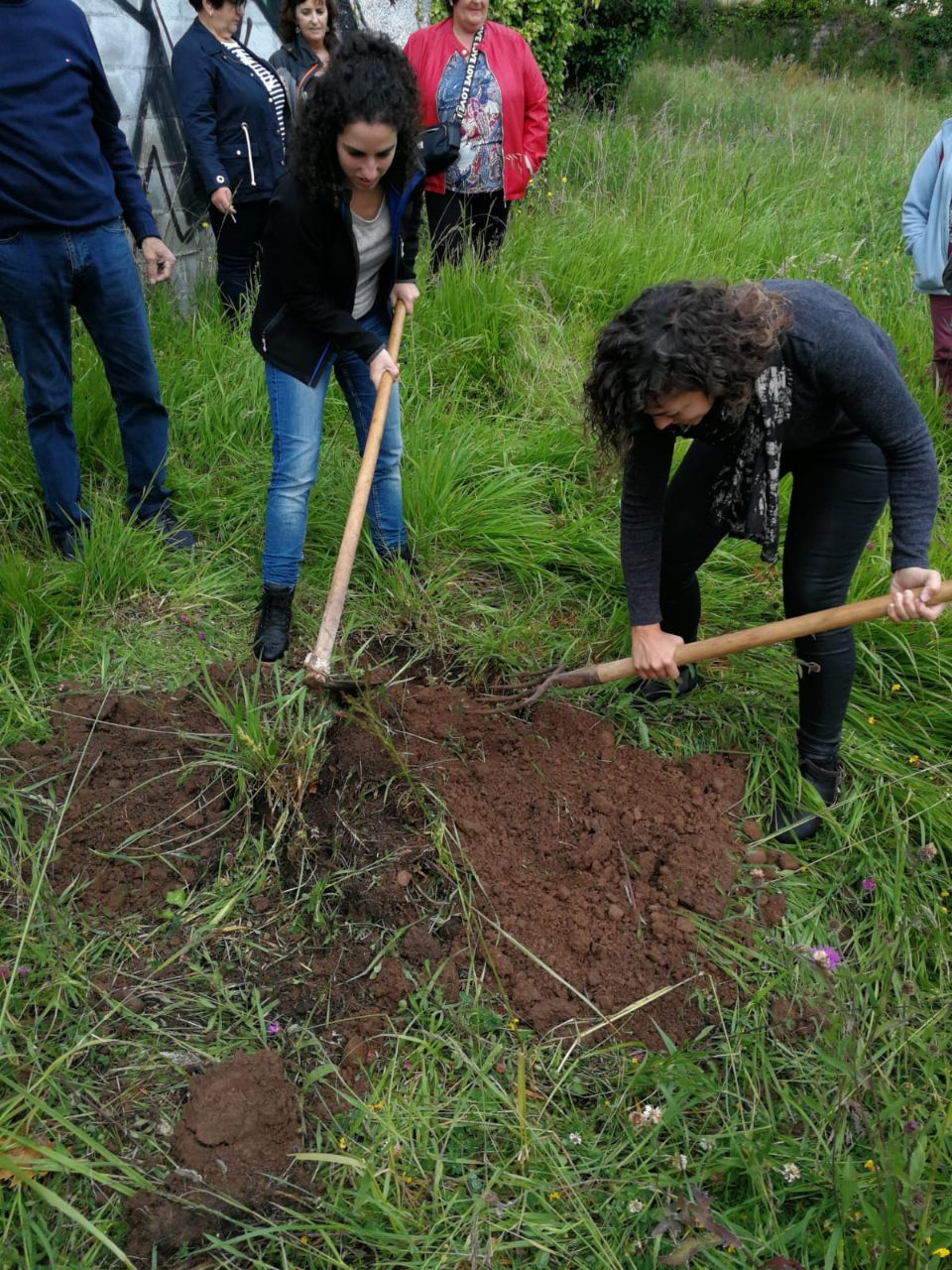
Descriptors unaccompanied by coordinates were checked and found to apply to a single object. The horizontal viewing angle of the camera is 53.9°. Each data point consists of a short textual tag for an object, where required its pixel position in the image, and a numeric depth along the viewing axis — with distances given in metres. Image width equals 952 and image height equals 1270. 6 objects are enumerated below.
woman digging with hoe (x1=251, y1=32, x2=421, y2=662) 2.37
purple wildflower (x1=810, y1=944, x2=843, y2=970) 1.64
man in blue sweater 2.88
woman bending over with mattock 1.88
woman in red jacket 4.44
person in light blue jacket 3.78
